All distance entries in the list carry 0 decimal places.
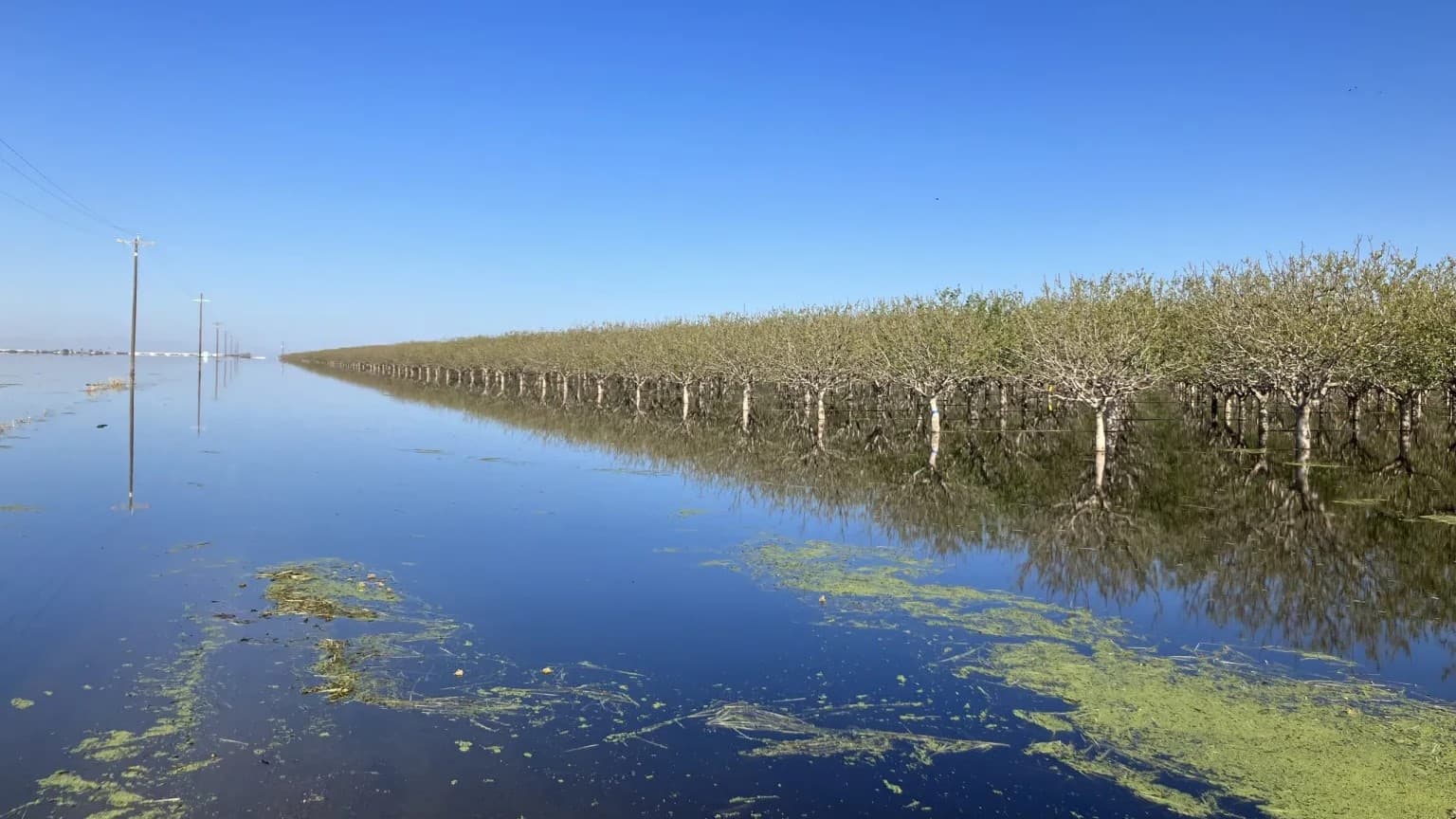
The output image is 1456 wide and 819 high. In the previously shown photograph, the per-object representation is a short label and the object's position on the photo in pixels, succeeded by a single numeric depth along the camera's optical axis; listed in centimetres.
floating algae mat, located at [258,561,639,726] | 902
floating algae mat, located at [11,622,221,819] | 670
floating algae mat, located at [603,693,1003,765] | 810
